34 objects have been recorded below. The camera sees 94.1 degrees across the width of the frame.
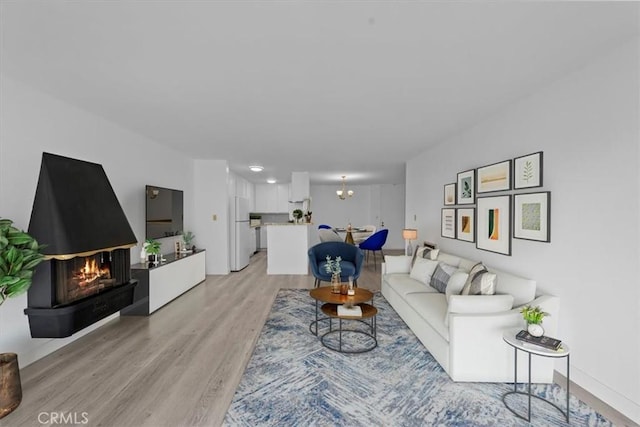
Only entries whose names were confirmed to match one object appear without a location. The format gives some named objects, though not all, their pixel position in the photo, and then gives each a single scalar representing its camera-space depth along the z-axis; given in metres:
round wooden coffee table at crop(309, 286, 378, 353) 2.83
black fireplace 2.35
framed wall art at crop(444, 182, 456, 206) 4.10
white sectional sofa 2.26
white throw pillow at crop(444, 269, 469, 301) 2.91
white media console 3.71
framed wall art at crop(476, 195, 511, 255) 2.96
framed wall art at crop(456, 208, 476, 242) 3.60
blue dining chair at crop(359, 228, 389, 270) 7.26
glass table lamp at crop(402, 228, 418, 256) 5.16
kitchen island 6.28
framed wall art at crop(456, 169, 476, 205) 3.60
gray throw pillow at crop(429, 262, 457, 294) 3.29
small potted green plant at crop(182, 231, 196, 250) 5.21
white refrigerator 6.52
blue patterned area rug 1.89
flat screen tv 4.26
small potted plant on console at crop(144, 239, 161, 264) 3.96
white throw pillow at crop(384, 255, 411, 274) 4.41
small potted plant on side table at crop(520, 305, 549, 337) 2.00
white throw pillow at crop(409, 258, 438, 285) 3.73
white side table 1.85
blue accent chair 4.57
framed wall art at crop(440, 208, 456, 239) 4.09
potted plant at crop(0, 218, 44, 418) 1.90
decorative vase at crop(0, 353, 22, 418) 1.93
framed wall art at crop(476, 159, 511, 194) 2.97
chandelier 9.14
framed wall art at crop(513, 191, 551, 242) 2.47
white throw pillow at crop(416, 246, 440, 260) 4.03
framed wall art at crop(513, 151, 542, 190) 2.58
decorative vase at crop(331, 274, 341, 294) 3.29
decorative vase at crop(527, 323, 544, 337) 1.99
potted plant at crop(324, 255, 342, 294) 3.30
